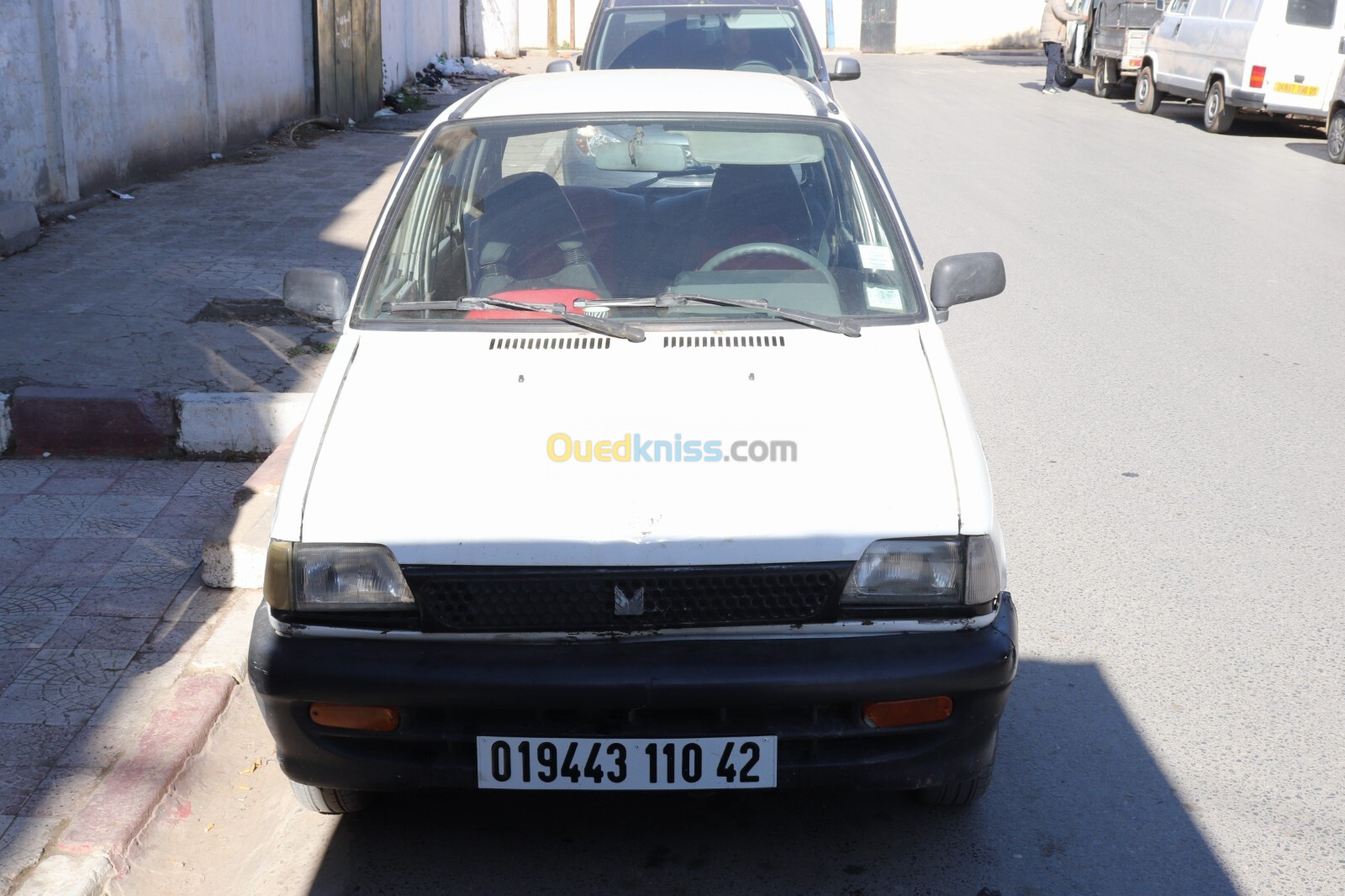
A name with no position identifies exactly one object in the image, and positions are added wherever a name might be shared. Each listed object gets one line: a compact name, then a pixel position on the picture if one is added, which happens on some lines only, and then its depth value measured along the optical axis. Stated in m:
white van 15.78
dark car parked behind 8.88
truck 21.36
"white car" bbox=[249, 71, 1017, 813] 2.65
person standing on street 22.98
